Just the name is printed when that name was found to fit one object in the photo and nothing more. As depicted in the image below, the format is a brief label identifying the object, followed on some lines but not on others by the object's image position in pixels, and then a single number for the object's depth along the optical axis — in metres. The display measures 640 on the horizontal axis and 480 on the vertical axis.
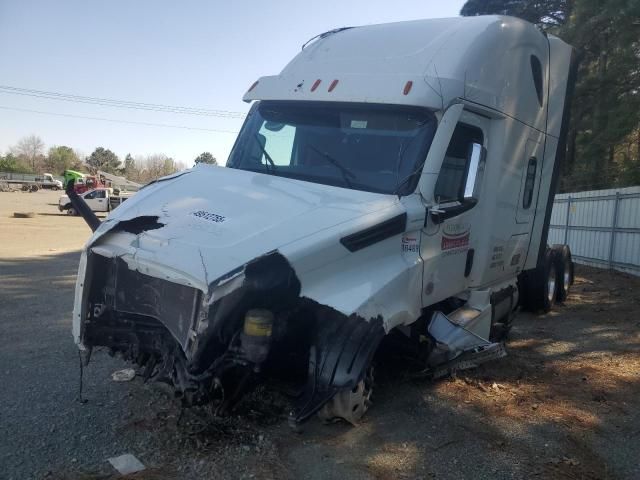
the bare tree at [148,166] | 113.69
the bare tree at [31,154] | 127.83
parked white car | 32.47
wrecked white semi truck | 3.72
